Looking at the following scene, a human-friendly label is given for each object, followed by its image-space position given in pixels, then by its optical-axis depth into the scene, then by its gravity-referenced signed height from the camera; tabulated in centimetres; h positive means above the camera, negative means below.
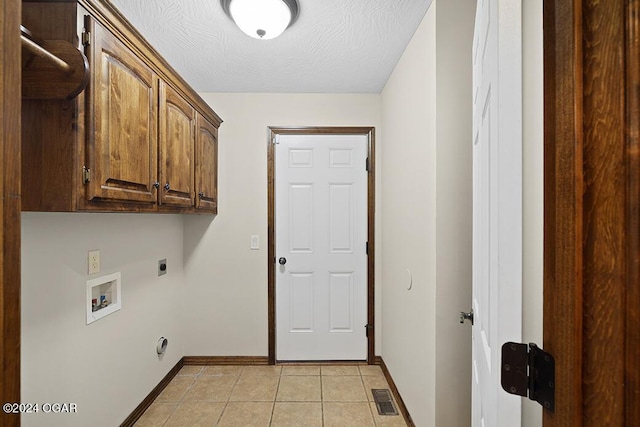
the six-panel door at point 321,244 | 296 -28
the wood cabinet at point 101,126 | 119 +37
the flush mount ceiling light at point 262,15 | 161 +103
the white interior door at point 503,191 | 64 +5
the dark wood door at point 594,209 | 42 +1
